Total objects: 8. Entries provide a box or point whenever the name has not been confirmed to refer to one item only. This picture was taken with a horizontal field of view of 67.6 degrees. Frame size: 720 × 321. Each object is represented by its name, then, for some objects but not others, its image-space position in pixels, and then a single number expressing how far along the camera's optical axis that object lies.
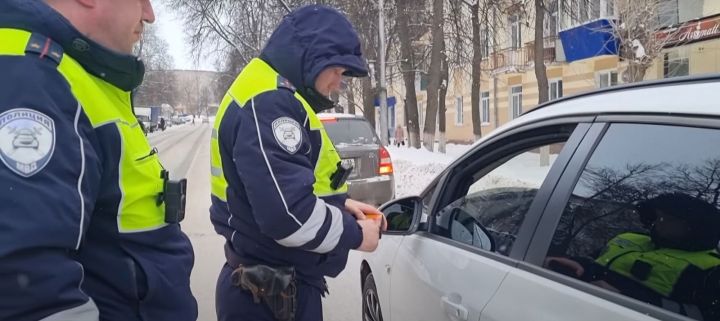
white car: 1.39
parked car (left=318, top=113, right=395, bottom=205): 7.91
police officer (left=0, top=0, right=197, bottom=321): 0.98
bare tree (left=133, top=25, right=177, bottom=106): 60.66
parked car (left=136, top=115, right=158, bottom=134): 48.14
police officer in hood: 1.77
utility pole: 16.34
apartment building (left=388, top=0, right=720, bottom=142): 14.11
